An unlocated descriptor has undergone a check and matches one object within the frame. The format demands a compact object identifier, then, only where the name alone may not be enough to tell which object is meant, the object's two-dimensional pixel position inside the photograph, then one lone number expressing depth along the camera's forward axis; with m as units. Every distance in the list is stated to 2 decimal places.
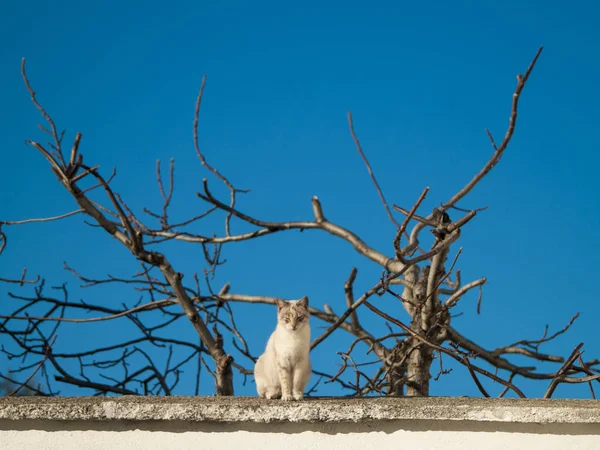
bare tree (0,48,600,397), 8.55
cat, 5.86
